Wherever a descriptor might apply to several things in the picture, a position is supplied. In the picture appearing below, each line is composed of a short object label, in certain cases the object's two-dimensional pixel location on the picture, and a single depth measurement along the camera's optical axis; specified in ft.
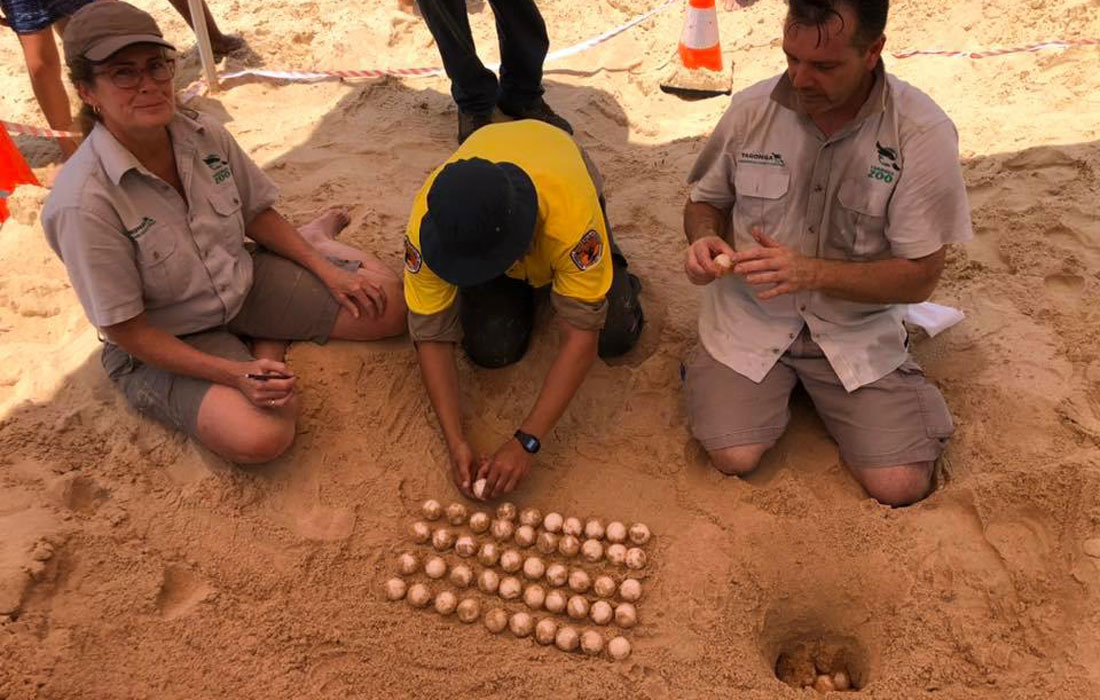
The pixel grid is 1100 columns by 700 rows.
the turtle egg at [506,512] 8.63
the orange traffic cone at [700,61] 14.83
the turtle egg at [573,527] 8.52
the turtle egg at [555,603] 8.00
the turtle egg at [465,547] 8.38
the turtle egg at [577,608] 7.88
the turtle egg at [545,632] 7.69
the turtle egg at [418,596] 7.93
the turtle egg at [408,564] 8.20
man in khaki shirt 7.37
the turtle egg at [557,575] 8.20
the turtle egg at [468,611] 7.88
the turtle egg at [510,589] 8.11
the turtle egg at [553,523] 8.55
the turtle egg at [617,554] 8.27
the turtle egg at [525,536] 8.48
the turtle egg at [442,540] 8.45
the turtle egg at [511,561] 8.32
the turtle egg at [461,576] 8.19
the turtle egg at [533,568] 8.25
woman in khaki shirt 7.45
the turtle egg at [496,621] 7.80
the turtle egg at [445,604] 7.90
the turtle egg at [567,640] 7.61
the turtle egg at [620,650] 7.46
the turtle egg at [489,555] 8.36
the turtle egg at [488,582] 8.17
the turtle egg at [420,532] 8.47
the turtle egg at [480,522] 8.61
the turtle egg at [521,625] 7.78
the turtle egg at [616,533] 8.41
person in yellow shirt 7.13
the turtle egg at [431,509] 8.66
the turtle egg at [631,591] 7.95
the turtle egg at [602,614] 7.81
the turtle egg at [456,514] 8.64
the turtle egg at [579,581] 8.15
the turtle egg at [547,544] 8.41
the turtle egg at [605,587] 8.04
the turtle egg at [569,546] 8.40
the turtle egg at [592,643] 7.55
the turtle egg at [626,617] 7.72
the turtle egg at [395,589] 7.97
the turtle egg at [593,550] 8.32
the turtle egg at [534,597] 8.04
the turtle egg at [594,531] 8.47
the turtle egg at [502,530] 8.51
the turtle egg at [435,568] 8.21
